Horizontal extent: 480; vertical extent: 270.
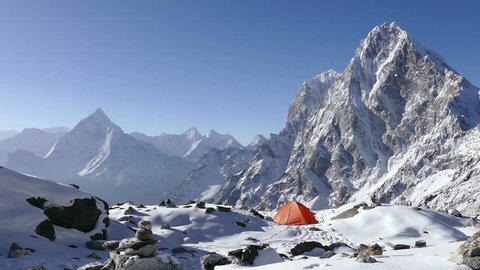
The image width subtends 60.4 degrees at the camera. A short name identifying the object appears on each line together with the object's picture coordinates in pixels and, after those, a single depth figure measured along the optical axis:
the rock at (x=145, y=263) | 13.52
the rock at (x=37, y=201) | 24.82
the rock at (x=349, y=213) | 37.82
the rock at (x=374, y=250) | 16.23
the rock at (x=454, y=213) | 38.78
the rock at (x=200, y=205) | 38.00
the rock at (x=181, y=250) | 23.17
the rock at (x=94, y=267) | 14.51
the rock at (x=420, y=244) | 23.73
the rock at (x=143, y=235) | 14.41
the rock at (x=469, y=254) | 10.96
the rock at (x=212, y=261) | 16.27
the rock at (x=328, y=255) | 17.19
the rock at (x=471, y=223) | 33.69
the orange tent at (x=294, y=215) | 40.06
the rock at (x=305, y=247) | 22.57
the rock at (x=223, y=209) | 37.33
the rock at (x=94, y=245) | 22.75
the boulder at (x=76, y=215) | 24.83
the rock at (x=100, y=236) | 25.36
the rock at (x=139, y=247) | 13.98
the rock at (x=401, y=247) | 22.36
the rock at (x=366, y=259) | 12.36
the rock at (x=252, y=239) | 29.96
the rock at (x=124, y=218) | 32.88
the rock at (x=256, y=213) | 39.97
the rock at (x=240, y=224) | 34.27
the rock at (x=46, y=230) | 22.03
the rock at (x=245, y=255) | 15.45
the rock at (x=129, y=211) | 35.22
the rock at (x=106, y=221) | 27.85
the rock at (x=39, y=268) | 15.13
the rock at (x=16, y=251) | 17.80
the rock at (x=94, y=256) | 19.89
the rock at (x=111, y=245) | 16.17
